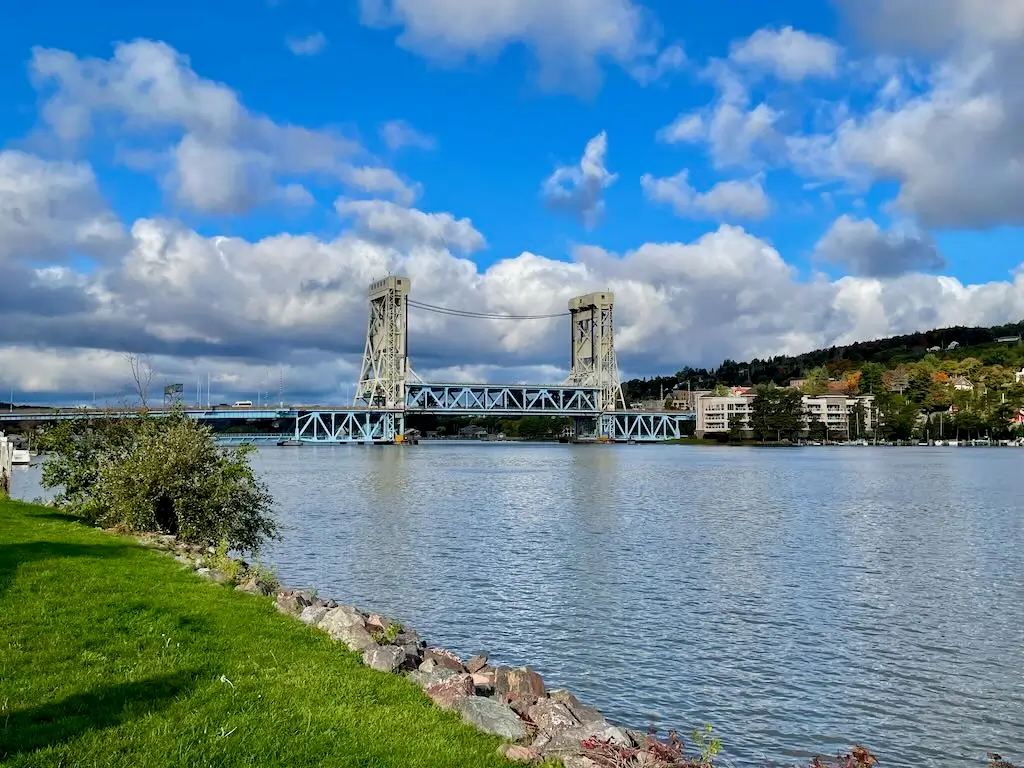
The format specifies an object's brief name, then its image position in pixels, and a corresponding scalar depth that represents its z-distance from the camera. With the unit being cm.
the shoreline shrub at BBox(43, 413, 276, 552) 1769
